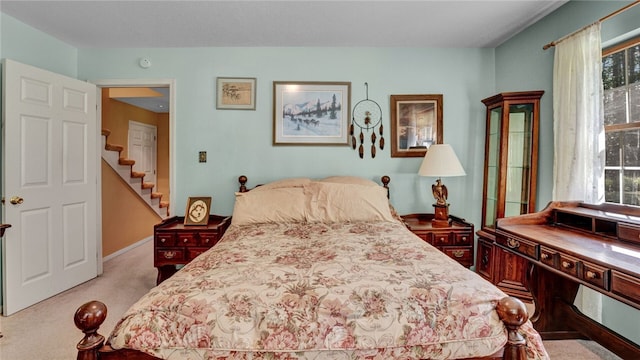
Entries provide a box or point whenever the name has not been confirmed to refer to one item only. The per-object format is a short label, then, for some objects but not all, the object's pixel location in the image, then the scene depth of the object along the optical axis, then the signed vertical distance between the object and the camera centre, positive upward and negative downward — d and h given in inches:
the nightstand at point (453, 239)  104.8 -23.1
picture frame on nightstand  110.0 -15.0
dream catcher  124.0 +23.7
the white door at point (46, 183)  94.0 -4.7
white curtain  78.5 +16.9
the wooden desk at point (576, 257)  52.0 -16.2
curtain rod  68.7 +41.7
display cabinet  102.1 +1.8
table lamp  106.2 +2.2
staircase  153.3 -2.5
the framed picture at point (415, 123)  123.8 +22.6
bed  41.1 -21.2
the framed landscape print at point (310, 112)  122.9 +26.6
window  75.3 +15.7
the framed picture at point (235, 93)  122.6 +34.0
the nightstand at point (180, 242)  103.2 -25.3
